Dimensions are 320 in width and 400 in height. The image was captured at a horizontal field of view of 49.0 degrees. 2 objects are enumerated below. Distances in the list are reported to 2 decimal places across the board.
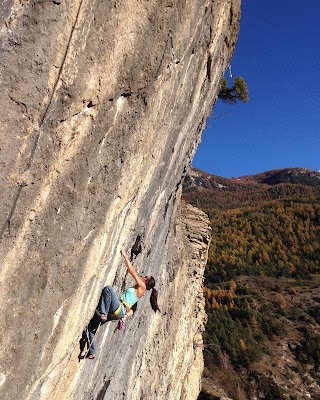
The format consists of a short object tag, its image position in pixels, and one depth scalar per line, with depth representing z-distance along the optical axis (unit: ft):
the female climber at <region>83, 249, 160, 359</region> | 18.74
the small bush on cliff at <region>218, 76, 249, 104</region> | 42.57
